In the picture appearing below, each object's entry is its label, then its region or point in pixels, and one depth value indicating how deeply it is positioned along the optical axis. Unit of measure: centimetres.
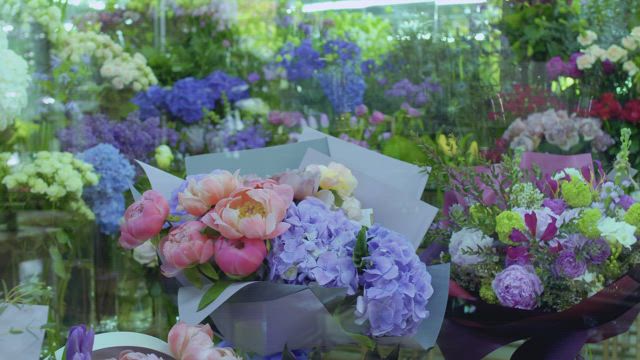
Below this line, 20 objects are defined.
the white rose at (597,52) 235
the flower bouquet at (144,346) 68
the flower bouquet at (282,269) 82
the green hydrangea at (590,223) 96
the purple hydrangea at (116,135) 227
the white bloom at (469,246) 101
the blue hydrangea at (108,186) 202
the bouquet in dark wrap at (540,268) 95
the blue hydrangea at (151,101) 250
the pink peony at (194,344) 71
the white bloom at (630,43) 232
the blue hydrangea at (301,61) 284
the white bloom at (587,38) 246
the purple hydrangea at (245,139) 262
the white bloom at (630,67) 228
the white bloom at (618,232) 95
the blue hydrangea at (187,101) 263
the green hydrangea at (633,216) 98
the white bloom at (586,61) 235
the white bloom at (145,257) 161
